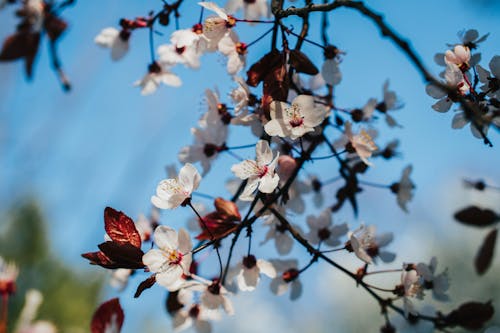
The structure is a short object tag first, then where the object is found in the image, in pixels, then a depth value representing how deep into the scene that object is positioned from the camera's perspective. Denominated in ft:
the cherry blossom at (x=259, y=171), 1.22
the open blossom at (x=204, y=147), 1.45
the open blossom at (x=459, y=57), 1.29
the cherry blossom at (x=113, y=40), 1.58
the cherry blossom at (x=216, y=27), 1.33
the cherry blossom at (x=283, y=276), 1.42
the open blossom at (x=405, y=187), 1.56
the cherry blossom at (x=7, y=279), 1.41
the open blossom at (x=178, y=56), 1.50
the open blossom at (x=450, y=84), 1.28
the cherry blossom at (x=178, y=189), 1.26
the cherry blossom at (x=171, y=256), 1.22
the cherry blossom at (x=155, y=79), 1.55
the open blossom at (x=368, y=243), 1.32
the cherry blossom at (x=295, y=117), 1.22
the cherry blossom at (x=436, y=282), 1.40
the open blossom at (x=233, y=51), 1.34
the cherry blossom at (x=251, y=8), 1.54
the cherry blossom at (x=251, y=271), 1.36
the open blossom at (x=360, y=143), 1.36
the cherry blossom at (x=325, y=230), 1.48
